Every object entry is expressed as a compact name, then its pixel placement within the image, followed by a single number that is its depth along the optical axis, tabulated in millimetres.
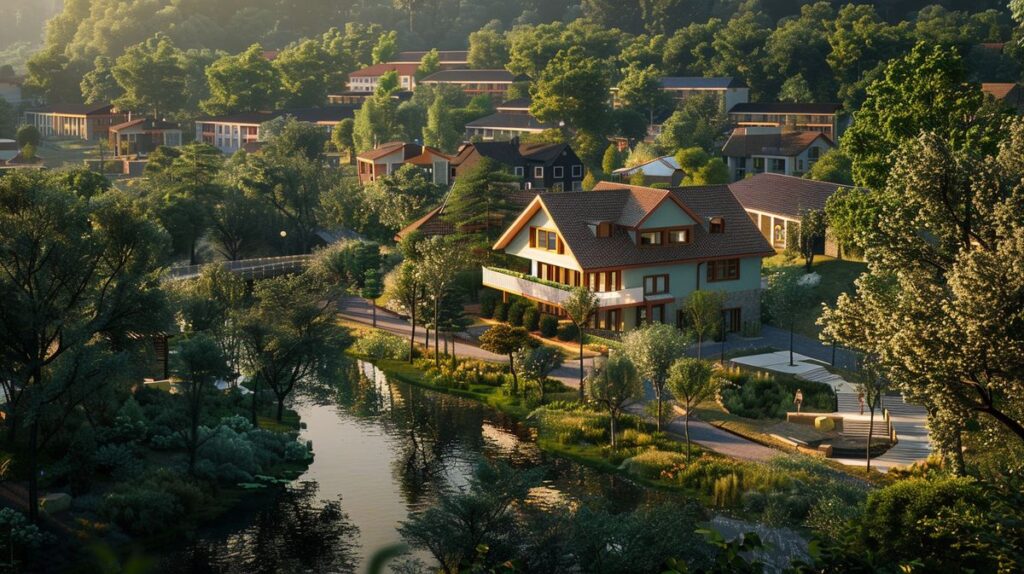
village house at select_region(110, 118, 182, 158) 139000
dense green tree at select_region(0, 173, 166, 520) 38562
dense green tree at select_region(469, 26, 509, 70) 181500
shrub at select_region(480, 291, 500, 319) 69062
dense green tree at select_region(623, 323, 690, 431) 47875
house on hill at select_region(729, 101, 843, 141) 122125
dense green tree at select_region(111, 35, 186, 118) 147375
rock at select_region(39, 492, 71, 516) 38875
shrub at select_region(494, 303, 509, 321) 67688
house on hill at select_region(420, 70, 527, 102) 166125
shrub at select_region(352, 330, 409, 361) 63875
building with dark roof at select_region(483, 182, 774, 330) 62969
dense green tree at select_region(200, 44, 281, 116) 149875
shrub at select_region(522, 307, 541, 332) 65125
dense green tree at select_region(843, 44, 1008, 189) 57500
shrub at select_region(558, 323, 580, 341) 63094
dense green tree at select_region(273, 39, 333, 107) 158500
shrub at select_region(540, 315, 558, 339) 63344
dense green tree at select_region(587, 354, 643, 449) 47969
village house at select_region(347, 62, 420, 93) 181750
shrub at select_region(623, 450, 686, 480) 44375
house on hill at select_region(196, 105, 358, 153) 143125
